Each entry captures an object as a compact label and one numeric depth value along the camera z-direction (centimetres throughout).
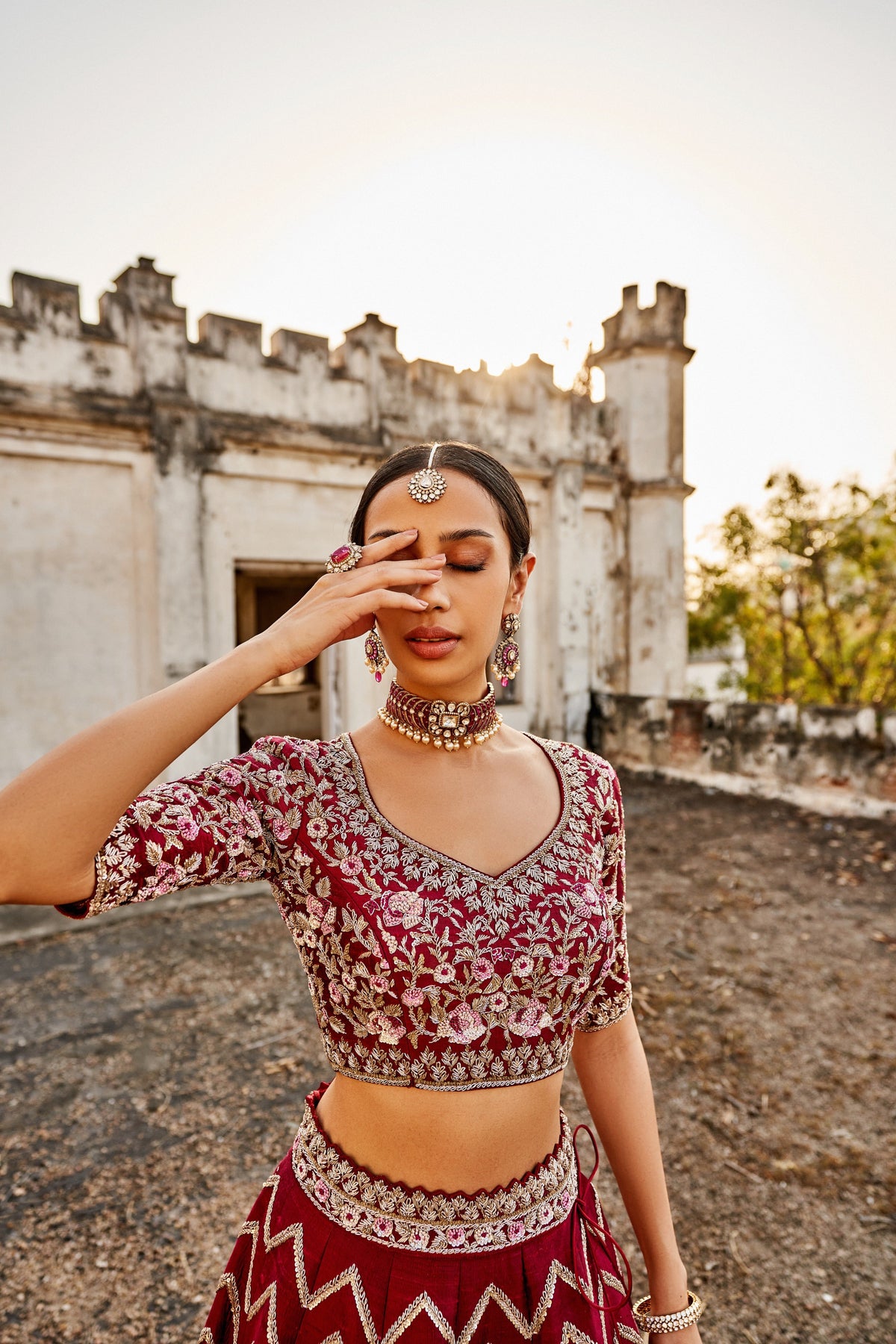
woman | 118
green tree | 1113
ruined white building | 678
